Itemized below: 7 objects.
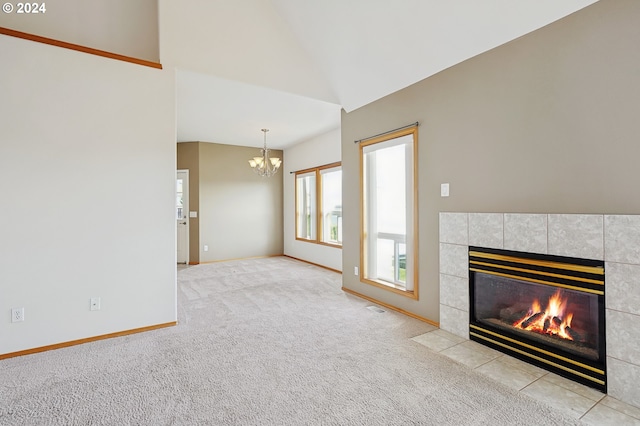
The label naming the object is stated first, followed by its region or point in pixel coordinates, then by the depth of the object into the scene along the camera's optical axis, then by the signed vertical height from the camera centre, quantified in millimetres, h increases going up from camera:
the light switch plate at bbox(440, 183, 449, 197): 3061 +241
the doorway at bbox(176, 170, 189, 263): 6785 -75
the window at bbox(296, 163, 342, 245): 6281 +227
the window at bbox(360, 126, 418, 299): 3512 +34
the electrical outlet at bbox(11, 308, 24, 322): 2602 -837
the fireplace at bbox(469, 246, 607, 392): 2086 -776
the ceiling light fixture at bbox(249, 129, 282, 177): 5562 +966
